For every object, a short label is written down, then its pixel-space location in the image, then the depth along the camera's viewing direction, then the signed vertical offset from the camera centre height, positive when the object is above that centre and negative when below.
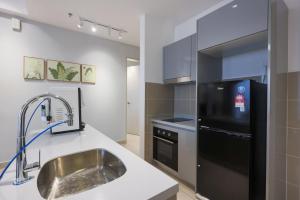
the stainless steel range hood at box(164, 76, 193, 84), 2.31 +0.30
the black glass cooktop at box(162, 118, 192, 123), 2.50 -0.36
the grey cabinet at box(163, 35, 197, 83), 2.25 +0.60
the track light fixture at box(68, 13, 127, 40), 2.73 +1.42
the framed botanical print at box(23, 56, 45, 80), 2.71 +0.54
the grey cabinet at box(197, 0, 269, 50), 1.35 +0.78
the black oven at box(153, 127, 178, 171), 2.21 -0.76
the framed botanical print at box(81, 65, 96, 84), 3.33 +0.54
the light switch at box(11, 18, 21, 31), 2.57 +1.26
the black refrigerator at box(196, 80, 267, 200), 1.37 -0.40
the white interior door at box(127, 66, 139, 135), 5.19 -0.06
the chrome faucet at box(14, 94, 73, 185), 0.61 -0.25
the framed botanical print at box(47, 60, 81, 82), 2.97 +0.55
